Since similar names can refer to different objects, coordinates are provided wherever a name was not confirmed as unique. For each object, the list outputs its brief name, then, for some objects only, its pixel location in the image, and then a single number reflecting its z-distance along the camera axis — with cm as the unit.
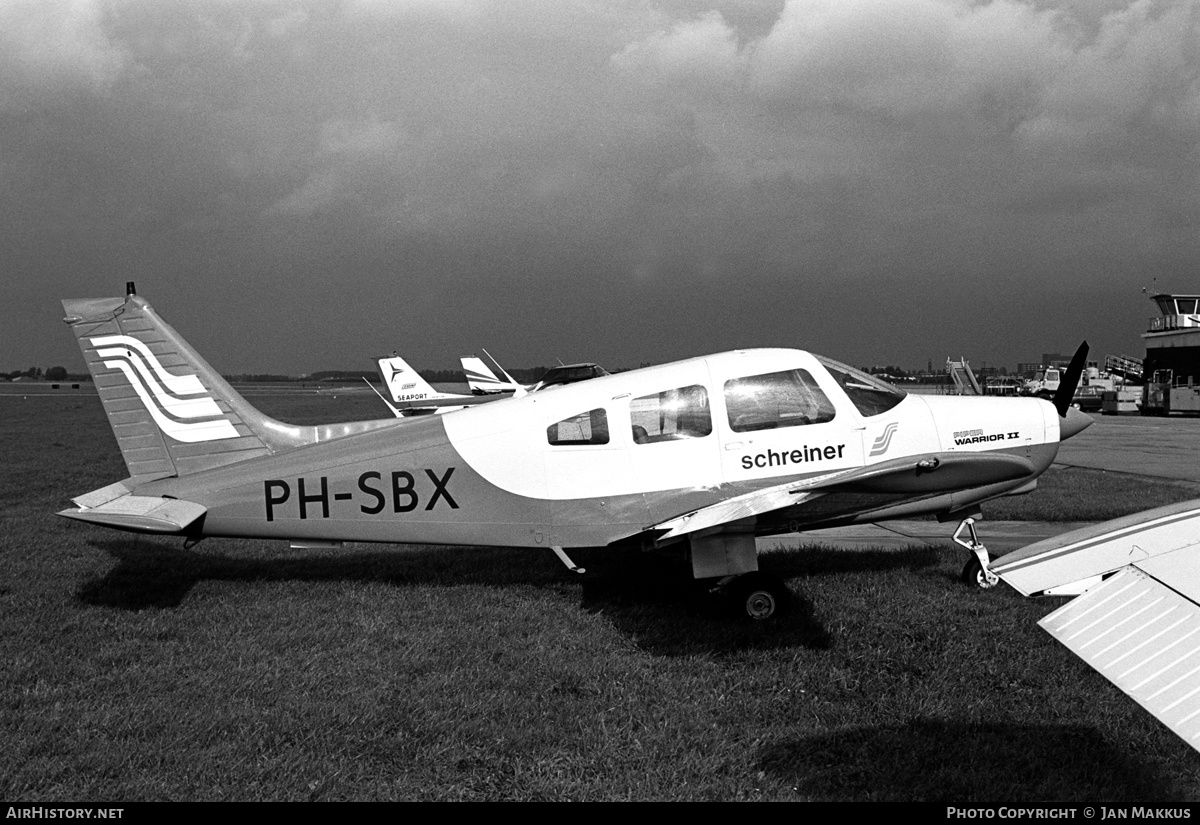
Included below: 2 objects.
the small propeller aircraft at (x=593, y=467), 645
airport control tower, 4062
